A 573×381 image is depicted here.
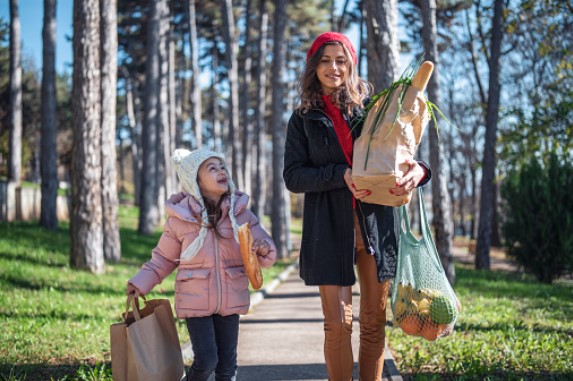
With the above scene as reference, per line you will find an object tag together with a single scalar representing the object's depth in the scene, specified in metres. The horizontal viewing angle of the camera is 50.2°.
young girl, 3.84
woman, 3.57
